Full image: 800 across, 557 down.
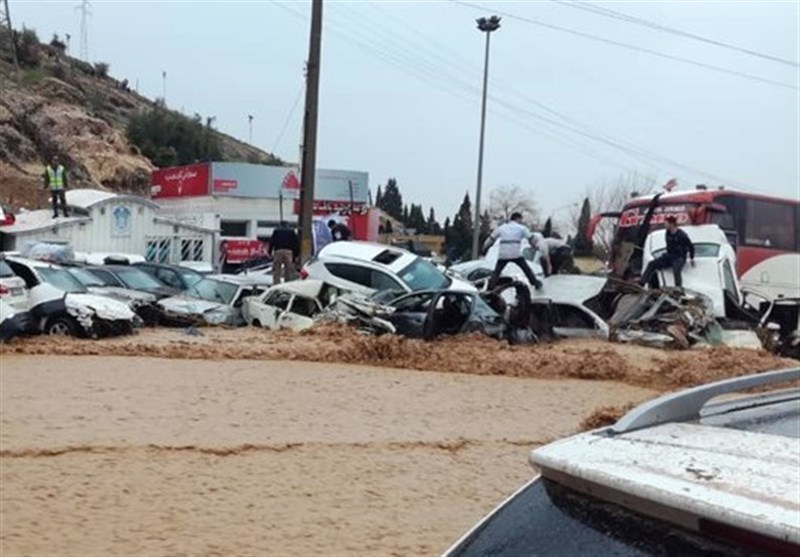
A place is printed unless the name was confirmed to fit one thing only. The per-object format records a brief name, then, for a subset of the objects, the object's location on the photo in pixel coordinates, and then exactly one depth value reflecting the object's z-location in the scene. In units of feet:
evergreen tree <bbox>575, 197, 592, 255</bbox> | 186.19
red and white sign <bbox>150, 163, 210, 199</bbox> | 137.59
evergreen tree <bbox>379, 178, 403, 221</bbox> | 274.36
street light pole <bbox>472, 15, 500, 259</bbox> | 115.03
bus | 70.90
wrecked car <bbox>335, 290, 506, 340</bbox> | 50.72
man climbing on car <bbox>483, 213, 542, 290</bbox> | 57.93
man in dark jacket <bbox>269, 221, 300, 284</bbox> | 69.87
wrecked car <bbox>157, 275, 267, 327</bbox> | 59.26
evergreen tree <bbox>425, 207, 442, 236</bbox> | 239.99
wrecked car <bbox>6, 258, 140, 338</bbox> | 49.11
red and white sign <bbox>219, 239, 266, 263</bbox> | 116.06
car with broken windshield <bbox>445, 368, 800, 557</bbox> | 4.91
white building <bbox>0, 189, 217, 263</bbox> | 108.47
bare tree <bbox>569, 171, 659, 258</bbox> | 127.44
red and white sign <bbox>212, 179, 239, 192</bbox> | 134.72
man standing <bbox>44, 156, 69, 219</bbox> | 107.55
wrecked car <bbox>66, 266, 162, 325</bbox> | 58.39
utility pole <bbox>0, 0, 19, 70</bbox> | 226.44
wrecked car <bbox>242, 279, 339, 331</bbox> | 56.54
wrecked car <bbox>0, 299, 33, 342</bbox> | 46.42
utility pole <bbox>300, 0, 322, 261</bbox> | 69.05
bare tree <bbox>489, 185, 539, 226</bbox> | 208.34
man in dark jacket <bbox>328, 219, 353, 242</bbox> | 81.46
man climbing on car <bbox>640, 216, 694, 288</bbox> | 59.67
